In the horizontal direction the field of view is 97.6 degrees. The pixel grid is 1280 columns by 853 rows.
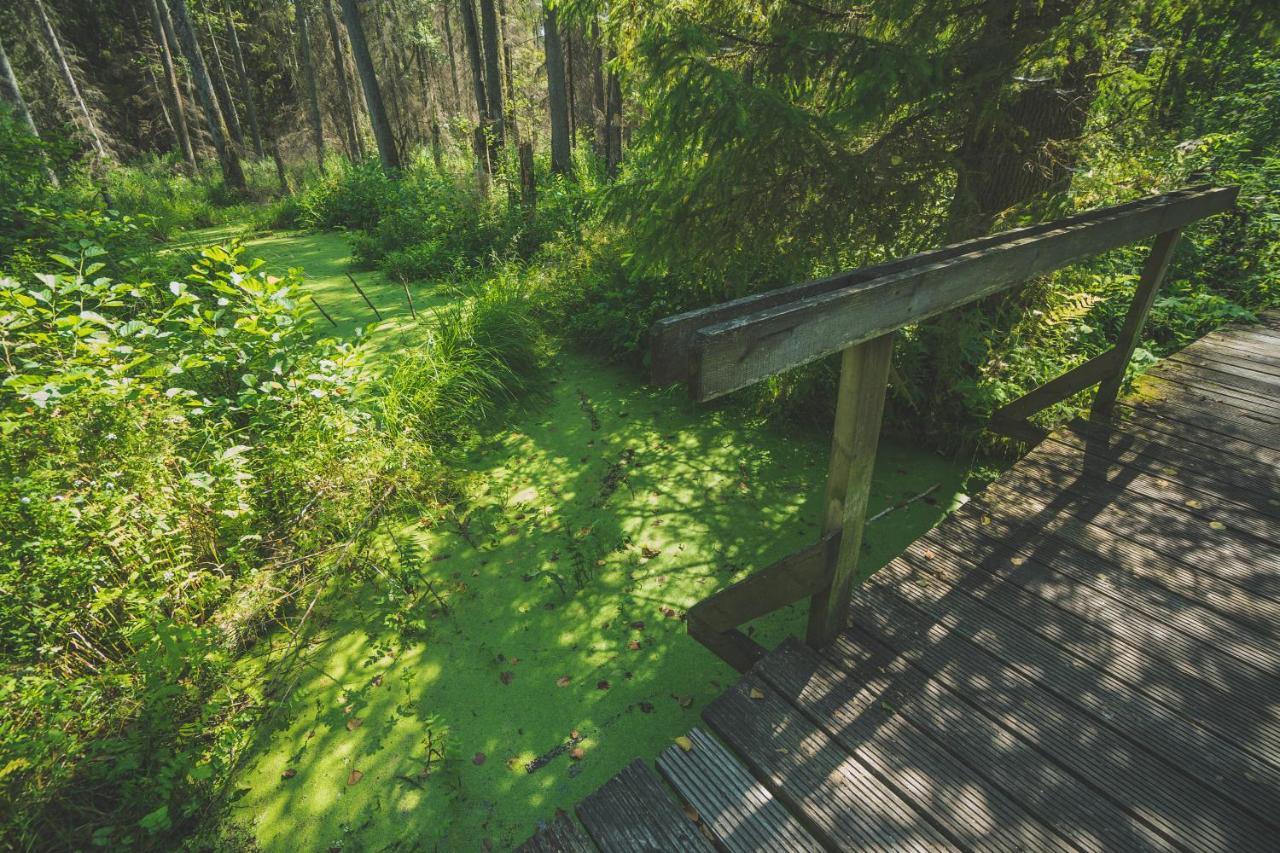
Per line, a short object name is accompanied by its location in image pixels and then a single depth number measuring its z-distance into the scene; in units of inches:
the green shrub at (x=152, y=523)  78.1
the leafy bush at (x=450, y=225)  323.0
